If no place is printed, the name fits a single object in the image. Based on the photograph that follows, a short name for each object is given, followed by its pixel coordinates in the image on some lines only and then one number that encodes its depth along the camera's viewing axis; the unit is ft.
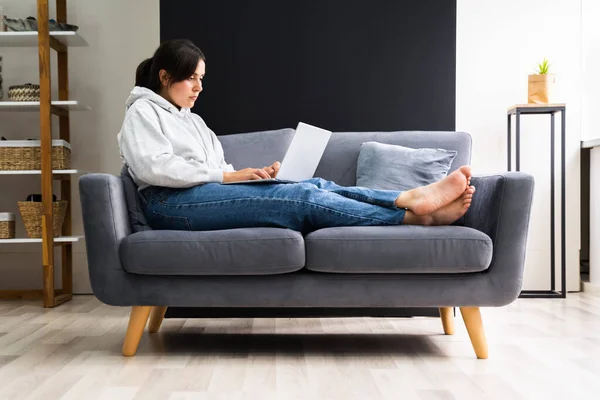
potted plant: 13.08
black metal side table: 13.01
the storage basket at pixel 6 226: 12.57
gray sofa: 7.47
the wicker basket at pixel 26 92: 12.78
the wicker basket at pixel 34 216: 12.59
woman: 7.73
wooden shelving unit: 12.41
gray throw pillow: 9.36
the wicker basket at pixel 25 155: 12.68
